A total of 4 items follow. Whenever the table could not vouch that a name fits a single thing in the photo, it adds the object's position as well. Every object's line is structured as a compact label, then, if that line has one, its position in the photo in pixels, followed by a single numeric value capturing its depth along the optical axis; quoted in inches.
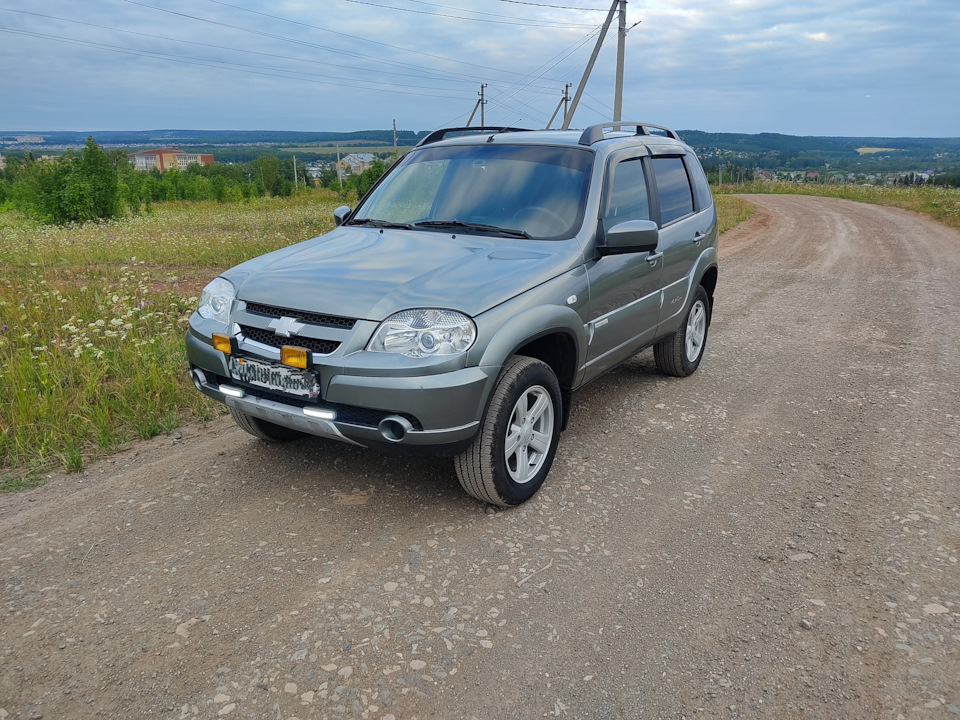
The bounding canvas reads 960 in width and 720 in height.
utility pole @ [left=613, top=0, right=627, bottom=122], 1042.1
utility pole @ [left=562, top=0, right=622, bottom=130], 1023.0
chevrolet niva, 125.4
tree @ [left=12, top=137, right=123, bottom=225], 773.9
